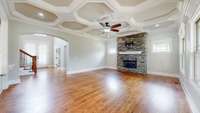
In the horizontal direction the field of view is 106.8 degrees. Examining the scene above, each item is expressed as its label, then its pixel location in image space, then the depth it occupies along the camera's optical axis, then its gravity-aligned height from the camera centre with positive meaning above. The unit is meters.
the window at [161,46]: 4.28 +0.56
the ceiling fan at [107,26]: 3.06 +1.26
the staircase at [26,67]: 4.69 -0.72
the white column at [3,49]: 2.47 +0.27
